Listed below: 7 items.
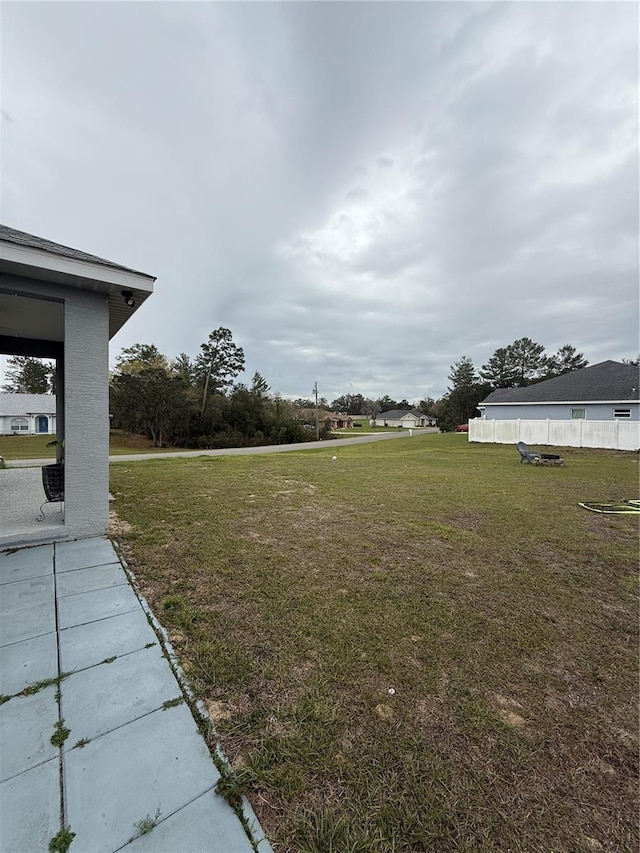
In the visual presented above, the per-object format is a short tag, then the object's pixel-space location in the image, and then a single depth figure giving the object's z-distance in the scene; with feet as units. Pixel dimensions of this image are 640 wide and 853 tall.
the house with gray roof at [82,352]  12.01
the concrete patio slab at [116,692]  5.43
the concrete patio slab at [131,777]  3.99
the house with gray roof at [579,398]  60.59
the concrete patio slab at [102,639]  6.84
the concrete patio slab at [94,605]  8.16
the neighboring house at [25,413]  93.45
